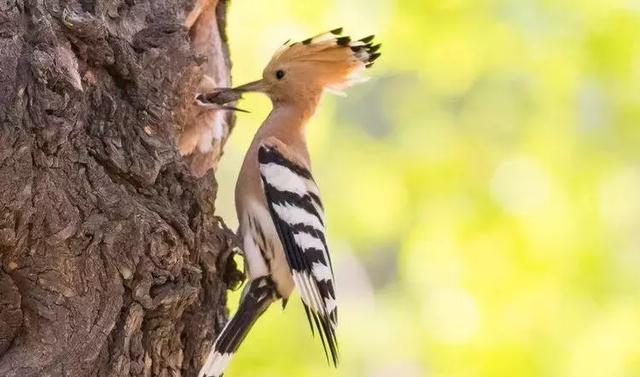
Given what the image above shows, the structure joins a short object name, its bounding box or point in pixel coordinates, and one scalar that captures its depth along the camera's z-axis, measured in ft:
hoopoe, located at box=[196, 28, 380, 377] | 18.79
